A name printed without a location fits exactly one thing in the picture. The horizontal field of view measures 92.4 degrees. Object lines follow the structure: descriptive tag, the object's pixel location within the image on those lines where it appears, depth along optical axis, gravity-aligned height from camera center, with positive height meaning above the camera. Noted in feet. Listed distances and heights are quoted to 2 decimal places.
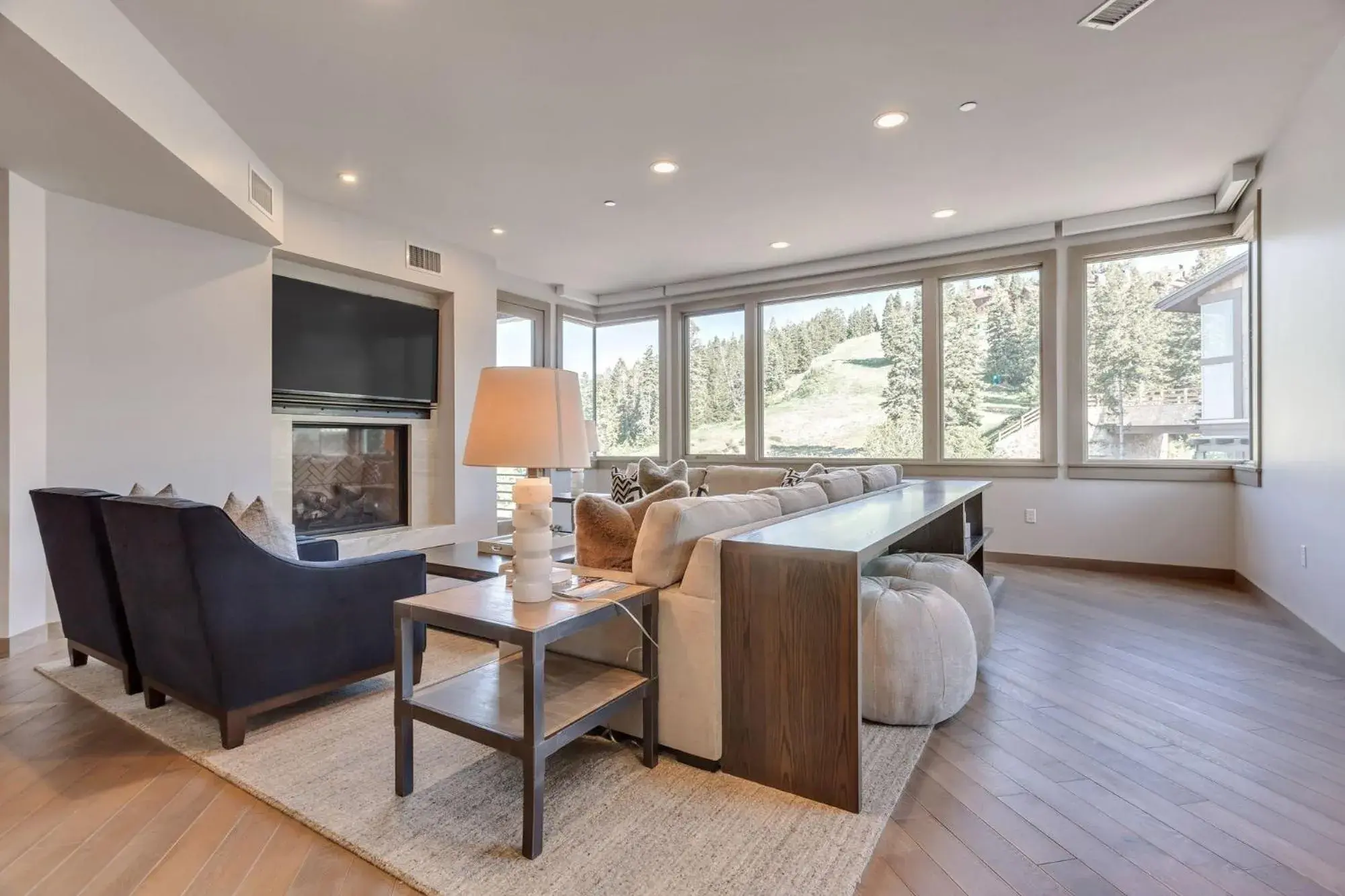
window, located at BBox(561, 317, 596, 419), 22.65 +3.43
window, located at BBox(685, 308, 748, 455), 21.43 +2.13
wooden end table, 5.11 -2.33
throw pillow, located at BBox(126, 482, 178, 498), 8.55 -0.61
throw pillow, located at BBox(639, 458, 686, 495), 13.41 -0.59
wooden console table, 5.68 -1.94
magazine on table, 6.22 -1.41
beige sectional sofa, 6.31 -1.78
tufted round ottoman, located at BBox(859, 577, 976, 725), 7.29 -2.45
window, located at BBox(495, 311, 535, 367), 20.30 +3.43
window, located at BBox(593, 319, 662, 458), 22.98 +2.12
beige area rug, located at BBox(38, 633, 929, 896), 4.88 -3.23
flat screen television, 14.39 +2.35
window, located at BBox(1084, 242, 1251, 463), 14.34 +2.12
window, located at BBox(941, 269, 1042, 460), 16.66 +2.13
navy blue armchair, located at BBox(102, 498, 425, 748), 6.63 -1.88
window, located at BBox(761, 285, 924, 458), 18.45 +2.14
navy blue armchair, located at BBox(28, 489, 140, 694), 8.14 -1.70
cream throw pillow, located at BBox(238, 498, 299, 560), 7.36 -0.96
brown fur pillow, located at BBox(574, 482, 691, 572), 7.19 -0.95
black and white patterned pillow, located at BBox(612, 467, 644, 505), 14.01 -0.92
